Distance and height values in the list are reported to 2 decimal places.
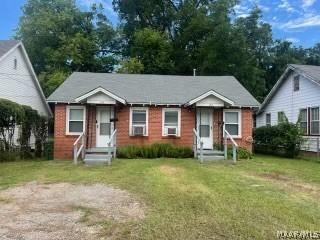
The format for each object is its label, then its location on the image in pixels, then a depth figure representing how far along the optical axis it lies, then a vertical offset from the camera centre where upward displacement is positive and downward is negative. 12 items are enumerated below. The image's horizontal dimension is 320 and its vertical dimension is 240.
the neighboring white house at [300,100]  12.70 +2.01
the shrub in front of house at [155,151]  10.93 -0.93
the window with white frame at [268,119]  16.77 +0.97
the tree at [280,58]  27.28 +8.68
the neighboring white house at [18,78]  13.80 +3.31
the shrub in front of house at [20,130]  10.26 +0.00
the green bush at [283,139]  12.18 -0.33
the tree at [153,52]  23.84 +8.14
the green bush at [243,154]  11.31 -1.04
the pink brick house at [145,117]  11.42 +0.71
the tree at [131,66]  21.74 +6.03
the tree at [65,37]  22.57 +9.53
